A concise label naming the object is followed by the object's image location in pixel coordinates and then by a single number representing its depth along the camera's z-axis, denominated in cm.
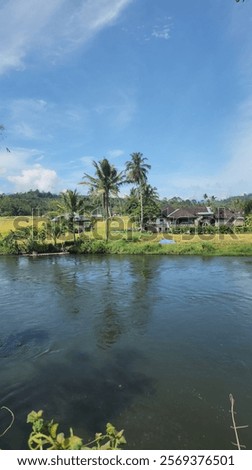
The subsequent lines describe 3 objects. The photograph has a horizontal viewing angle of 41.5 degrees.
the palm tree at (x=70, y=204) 3390
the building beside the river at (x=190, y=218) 5533
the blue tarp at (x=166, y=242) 3450
